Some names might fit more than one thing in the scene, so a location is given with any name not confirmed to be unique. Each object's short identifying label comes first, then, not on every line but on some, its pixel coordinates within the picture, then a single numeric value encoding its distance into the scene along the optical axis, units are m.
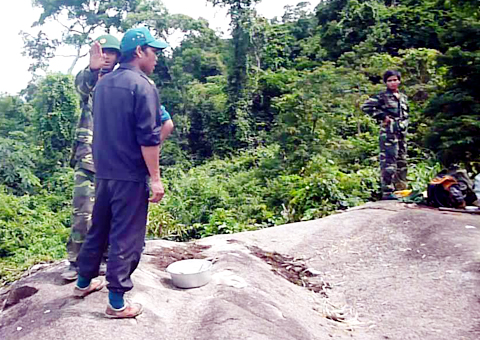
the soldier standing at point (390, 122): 6.12
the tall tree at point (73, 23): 22.30
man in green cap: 2.47
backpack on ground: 5.62
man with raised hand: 3.05
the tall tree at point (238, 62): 17.23
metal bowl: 3.29
